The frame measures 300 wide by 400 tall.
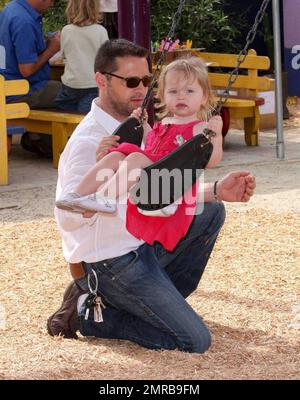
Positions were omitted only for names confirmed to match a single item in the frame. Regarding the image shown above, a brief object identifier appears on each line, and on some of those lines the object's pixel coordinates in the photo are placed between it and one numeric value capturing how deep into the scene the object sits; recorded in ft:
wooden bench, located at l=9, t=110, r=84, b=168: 38.82
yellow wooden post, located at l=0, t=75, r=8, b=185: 36.11
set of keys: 19.76
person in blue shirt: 39.49
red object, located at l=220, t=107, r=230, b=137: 43.52
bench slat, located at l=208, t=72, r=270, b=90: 45.09
